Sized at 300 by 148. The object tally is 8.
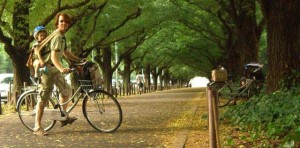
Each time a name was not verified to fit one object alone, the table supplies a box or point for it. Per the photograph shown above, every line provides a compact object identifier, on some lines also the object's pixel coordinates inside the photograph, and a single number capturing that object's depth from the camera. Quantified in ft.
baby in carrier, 39.39
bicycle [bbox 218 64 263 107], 71.32
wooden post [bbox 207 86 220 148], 24.12
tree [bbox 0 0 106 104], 83.88
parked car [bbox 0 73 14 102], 120.26
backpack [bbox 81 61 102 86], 40.12
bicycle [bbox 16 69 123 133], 39.92
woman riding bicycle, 38.40
